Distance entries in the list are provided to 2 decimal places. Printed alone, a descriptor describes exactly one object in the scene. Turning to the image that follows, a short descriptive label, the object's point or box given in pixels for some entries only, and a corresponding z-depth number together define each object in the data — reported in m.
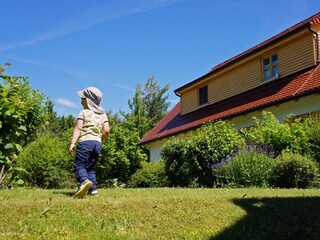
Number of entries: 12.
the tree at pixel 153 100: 30.95
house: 11.50
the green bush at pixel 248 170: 7.27
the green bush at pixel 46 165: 14.47
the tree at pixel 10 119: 3.53
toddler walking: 4.44
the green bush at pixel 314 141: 8.29
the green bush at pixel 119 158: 16.06
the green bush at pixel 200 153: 8.88
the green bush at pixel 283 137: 8.50
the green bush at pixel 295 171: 7.19
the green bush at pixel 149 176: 11.63
